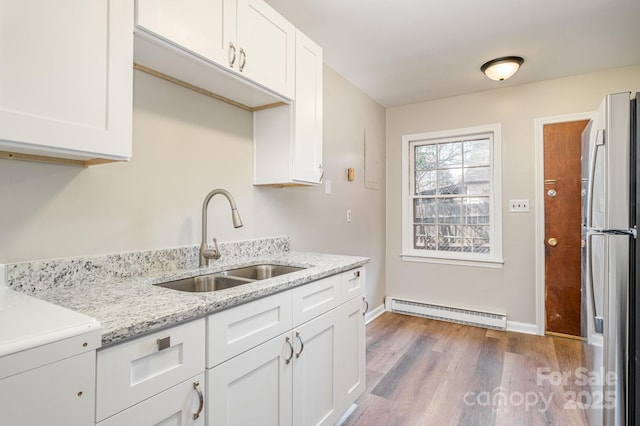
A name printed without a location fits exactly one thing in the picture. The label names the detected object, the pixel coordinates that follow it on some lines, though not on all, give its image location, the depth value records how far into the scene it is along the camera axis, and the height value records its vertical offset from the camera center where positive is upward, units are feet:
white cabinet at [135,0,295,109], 4.05 +2.40
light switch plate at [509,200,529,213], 10.61 +0.37
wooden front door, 9.87 -0.23
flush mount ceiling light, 8.76 +4.11
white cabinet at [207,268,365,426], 3.66 -2.06
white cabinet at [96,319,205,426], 2.55 -1.39
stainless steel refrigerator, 4.56 -0.57
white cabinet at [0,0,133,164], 2.87 +1.33
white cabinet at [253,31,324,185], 6.35 +1.70
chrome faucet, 5.22 -0.28
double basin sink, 4.95 -1.03
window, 11.26 +0.74
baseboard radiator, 10.91 -3.45
